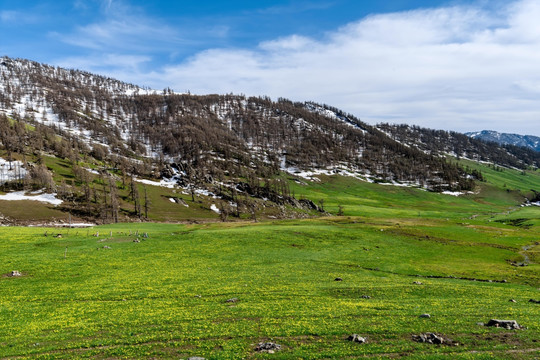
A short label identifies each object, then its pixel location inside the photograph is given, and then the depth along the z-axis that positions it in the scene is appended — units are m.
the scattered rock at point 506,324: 28.09
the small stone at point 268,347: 23.60
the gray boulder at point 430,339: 25.36
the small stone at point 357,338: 25.27
